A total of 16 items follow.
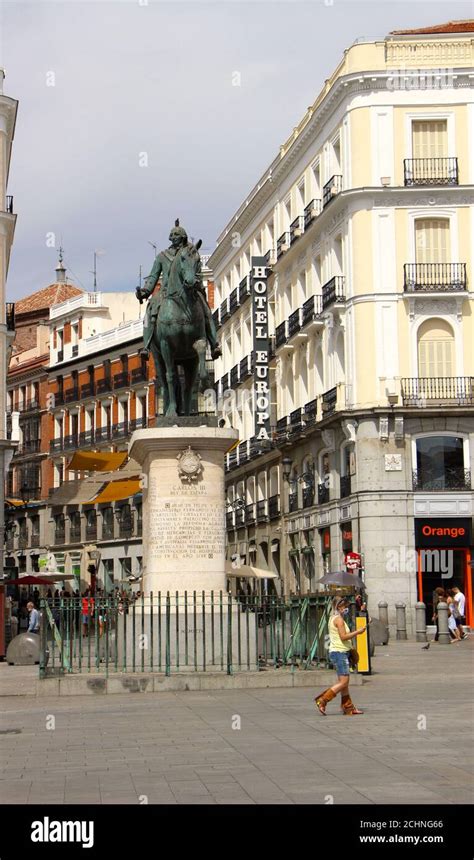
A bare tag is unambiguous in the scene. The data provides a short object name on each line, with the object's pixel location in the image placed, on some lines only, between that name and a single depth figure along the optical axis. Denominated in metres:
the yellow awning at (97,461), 46.69
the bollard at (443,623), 38.59
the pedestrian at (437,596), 41.91
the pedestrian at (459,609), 40.84
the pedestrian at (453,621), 39.31
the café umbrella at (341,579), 35.25
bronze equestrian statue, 22.27
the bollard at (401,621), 42.50
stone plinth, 21.47
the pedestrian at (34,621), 39.72
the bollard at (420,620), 40.50
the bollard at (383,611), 41.53
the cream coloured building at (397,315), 47.50
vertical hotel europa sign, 61.25
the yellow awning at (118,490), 44.59
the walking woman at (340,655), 17.17
